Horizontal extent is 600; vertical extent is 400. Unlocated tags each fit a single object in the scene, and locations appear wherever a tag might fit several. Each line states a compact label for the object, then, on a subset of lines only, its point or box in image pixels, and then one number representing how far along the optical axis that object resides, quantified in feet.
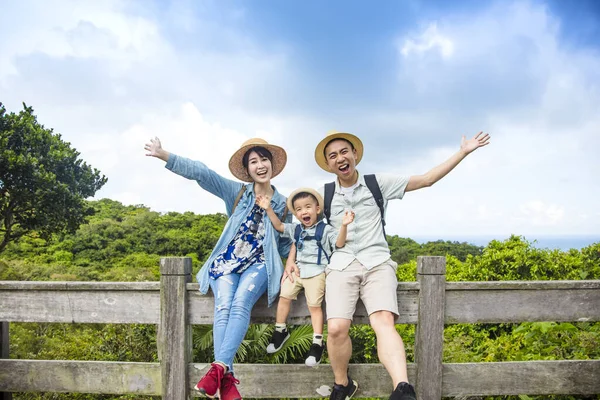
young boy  11.20
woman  10.72
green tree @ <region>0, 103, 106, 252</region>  46.44
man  10.65
